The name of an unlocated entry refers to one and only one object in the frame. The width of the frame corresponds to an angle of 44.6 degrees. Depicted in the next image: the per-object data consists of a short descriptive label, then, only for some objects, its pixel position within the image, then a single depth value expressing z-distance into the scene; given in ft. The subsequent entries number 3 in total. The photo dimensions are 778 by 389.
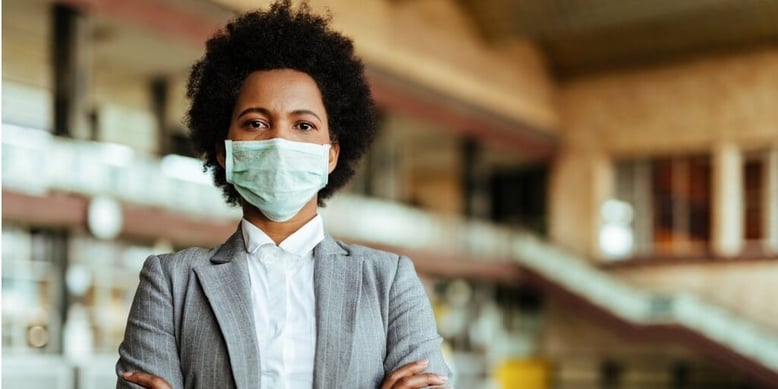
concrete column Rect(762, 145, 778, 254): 80.43
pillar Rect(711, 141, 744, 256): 82.74
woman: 6.87
